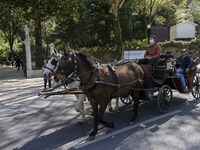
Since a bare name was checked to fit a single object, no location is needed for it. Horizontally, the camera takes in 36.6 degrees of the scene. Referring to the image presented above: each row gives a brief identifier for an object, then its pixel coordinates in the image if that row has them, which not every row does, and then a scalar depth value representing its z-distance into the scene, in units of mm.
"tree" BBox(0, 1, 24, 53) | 38381
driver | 9430
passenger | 10137
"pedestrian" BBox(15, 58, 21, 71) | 30328
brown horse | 6727
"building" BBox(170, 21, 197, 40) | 45938
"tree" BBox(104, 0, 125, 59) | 21219
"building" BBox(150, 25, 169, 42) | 45344
